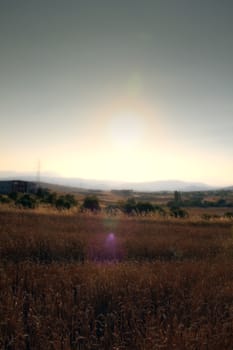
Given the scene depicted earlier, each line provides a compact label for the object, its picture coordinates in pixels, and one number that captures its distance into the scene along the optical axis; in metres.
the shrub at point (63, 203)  27.78
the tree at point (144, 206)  27.52
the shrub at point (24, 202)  23.89
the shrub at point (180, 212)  23.96
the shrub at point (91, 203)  30.97
